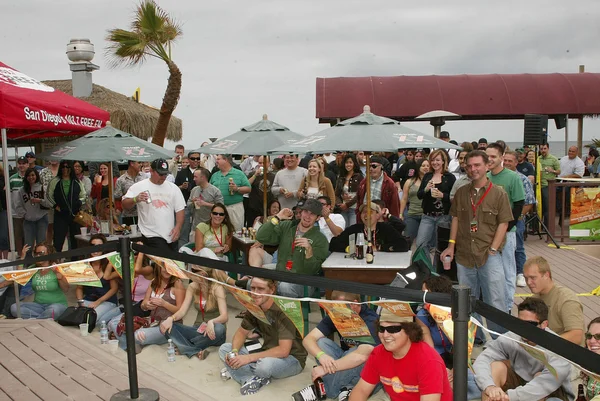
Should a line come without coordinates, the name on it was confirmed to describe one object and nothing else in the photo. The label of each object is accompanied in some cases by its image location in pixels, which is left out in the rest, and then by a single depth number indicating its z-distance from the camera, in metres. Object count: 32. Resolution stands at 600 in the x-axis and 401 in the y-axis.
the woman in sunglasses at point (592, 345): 3.60
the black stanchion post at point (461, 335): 2.29
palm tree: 17.50
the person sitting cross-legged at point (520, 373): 3.73
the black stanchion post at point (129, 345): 3.75
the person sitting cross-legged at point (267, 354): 4.84
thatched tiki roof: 16.30
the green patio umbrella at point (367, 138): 5.96
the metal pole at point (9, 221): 6.26
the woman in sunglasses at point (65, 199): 8.96
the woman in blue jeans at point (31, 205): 9.26
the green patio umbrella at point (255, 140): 7.86
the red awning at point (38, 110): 6.21
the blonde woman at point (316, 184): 7.89
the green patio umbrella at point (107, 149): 7.56
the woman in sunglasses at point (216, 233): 7.32
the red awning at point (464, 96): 20.28
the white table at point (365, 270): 5.67
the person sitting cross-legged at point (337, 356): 4.46
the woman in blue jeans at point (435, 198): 7.02
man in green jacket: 6.10
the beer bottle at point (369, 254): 5.80
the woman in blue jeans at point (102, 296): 6.44
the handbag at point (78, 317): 6.12
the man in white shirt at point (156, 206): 7.23
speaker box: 9.86
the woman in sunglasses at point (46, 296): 6.51
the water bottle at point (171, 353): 5.48
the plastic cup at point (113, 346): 5.60
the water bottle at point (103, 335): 5.77
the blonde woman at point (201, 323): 5.63
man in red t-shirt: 3.36
